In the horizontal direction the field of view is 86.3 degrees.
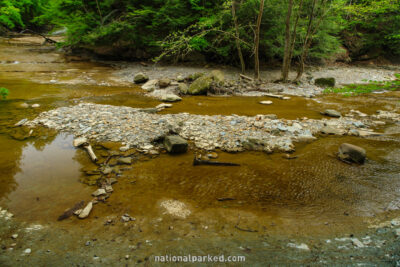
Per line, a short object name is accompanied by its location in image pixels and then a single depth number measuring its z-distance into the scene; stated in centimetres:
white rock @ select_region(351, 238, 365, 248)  283
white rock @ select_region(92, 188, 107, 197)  377
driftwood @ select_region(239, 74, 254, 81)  1300
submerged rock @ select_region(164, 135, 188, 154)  520
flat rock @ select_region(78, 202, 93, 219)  327
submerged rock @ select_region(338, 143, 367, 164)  503
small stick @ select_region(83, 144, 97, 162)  475
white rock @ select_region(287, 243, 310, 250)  282
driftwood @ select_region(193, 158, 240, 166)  491
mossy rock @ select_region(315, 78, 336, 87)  1273
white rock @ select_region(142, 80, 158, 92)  1109
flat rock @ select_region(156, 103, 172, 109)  825
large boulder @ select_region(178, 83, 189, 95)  1061
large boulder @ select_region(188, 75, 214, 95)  1055
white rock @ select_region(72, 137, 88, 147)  534
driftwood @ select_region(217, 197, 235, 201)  386
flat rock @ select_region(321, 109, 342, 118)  795
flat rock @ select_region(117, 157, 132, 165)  476
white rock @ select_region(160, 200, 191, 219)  344
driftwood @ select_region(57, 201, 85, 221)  326
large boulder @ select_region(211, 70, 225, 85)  1168
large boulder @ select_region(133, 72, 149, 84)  1230
